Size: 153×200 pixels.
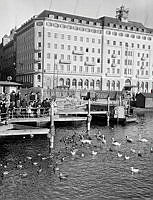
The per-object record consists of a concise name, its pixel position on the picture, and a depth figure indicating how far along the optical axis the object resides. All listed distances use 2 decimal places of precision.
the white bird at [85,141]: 33.51
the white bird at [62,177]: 22.09
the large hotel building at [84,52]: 104.00
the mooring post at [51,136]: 31.12
